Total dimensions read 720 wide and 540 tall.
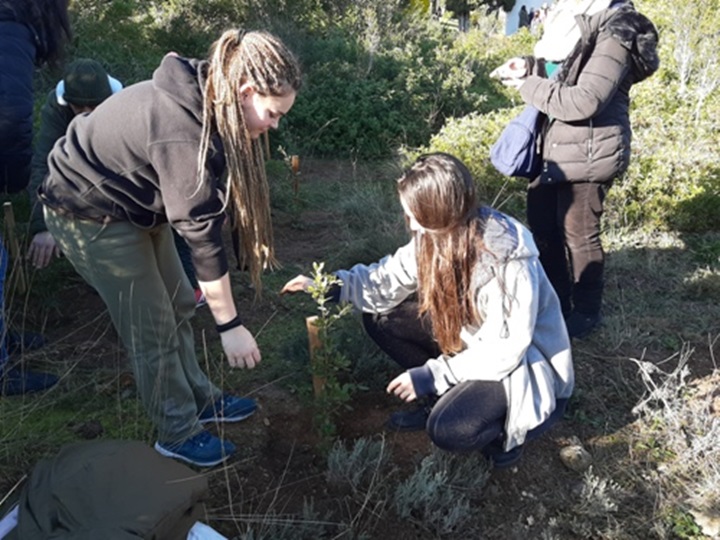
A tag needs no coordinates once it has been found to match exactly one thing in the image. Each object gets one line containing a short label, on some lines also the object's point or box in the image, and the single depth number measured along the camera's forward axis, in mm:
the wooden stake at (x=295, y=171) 5453
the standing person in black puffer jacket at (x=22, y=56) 2529
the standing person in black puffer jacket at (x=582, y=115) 2801
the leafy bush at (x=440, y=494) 2223
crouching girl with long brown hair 2191
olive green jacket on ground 1715
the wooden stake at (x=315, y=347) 2295
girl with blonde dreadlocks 1832
